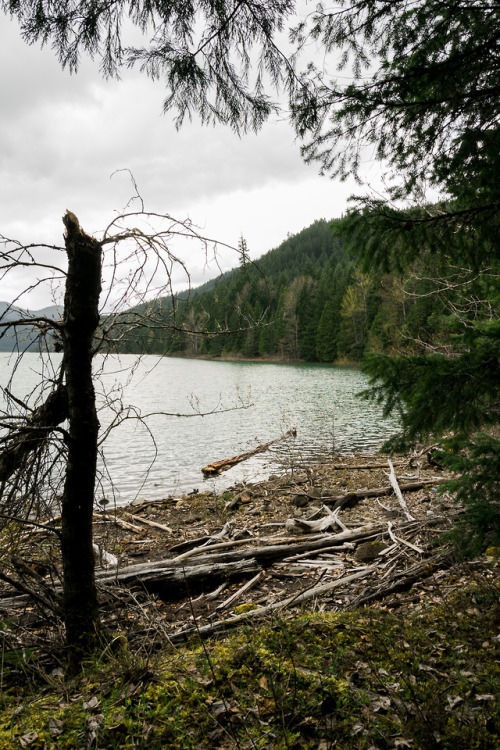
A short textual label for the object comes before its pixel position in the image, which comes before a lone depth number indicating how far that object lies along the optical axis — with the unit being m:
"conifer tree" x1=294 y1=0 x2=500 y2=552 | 2.60
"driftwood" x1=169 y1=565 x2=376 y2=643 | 3.28
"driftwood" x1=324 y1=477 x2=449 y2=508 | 8.01
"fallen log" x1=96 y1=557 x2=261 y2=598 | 4.39
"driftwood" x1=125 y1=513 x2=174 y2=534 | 7.75
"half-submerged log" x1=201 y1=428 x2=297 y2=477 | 12.52
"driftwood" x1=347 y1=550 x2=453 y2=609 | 3.74
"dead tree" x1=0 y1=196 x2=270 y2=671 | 2.64
